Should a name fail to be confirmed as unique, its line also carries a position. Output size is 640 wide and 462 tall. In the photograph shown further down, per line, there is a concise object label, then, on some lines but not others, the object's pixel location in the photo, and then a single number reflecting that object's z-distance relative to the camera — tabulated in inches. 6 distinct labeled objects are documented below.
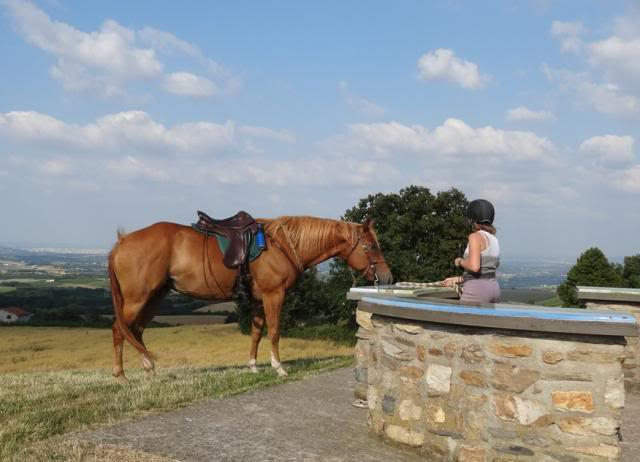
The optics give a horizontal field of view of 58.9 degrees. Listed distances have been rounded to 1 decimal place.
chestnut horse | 337.7
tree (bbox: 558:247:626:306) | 1621.6
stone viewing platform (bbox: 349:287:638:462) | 169.3
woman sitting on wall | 211.2
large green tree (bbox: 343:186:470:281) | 1298.0
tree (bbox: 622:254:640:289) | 1647.4
